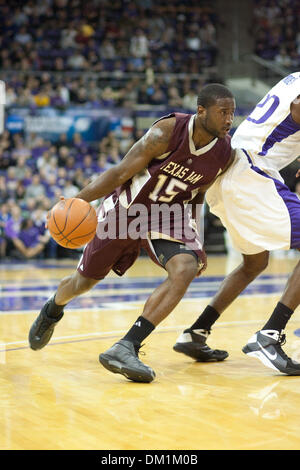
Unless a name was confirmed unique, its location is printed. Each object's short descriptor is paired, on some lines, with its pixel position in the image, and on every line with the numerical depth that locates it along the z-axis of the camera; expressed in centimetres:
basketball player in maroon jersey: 368
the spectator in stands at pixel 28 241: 1263
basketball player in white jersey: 381
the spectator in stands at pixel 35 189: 1329
